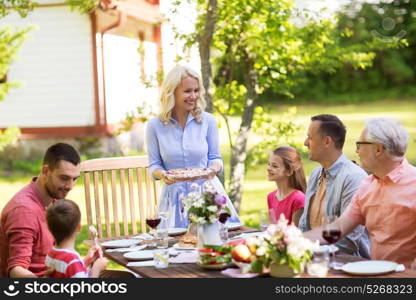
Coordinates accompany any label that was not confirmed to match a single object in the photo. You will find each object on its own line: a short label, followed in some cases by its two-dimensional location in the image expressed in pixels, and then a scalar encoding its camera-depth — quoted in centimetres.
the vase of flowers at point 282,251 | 308
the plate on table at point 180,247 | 399
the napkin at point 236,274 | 325
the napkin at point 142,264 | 365
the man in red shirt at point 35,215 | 345
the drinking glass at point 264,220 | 346
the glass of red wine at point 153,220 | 395
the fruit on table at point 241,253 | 329
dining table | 316
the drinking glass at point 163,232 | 405
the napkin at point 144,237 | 438
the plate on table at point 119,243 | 418
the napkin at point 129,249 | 405
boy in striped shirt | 320
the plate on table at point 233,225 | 447
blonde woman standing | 487
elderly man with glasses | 357
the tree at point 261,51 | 739
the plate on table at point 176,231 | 445
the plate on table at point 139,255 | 379
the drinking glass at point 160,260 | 357
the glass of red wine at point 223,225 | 378
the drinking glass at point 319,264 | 312
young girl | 468
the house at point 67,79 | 1503
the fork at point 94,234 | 337
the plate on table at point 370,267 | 313
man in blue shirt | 408
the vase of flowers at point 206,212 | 368
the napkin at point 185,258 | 367
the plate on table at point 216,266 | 341
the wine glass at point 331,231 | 324
